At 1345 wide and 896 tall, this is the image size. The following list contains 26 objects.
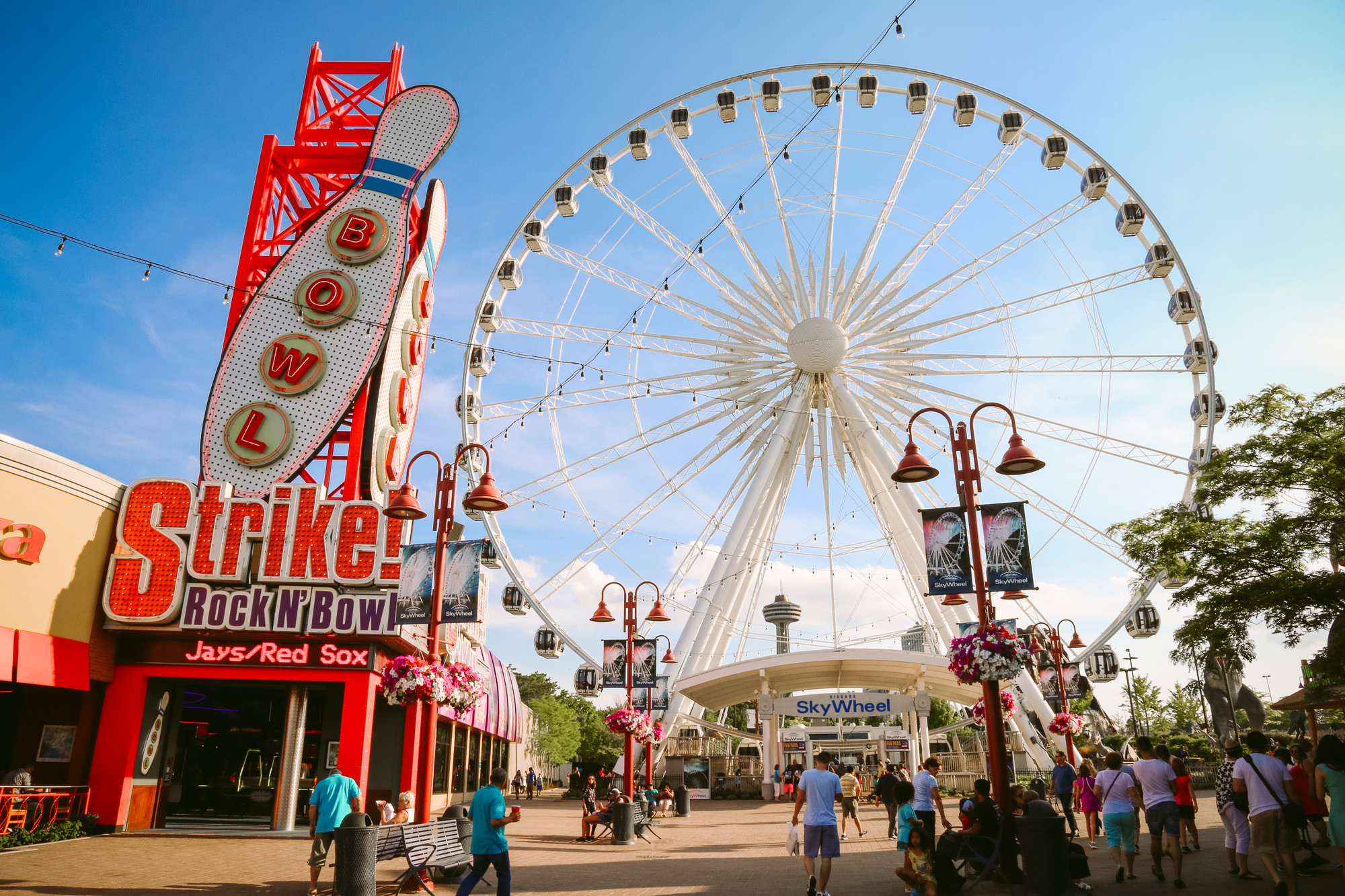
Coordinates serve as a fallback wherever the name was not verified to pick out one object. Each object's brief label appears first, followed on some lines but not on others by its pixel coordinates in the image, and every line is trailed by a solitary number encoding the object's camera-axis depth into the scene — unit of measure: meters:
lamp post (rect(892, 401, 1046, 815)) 10.72
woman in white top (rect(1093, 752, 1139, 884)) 10.25
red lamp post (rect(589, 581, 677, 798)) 21.95
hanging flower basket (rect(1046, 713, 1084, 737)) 21.47
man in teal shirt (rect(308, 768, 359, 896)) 10.28
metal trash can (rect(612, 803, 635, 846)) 17.14
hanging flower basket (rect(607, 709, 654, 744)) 21.45
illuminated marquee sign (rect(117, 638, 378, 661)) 18.39
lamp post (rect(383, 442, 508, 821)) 12.60
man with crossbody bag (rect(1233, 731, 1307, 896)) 8.39
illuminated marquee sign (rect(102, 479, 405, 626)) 18.08
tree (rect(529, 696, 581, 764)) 63.31
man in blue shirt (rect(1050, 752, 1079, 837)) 14.21
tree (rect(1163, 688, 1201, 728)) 70.00
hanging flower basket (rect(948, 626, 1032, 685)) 10.99
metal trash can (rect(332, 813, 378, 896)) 9.47
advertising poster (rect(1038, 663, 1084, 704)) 25.48
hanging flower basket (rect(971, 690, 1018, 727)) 18.77
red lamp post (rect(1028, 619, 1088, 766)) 23.41
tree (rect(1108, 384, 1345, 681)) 12.03
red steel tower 22.20
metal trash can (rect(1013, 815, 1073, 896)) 9.24
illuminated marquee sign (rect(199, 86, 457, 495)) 21.45
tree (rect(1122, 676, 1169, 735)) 69.38
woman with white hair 11.88
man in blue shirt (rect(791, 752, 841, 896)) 9.16
